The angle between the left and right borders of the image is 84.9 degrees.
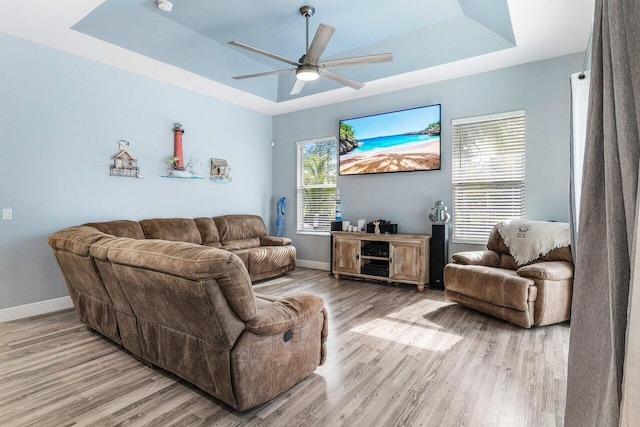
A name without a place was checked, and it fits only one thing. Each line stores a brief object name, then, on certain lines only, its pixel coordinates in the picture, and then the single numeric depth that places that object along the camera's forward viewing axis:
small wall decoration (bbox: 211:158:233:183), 5.89
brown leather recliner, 3.27
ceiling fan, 3.32
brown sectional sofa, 1.84
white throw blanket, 3.75
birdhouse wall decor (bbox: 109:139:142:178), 4.61
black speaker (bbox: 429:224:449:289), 4.75
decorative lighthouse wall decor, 5.24
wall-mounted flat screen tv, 5.13
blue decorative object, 6.77
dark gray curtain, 0.81
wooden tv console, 4.84
